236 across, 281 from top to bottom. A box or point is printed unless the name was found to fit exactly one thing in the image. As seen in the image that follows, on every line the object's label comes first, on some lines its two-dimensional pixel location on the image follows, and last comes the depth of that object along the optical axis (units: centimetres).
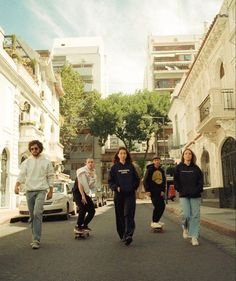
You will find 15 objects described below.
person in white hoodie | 694
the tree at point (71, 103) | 4945
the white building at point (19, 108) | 2272
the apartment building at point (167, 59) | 6831
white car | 1409
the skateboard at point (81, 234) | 792
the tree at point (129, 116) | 4900
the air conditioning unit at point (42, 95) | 3148
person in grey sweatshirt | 823
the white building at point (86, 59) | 6475
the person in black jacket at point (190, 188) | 716
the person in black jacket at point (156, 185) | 932
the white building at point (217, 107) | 1631
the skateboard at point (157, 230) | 899
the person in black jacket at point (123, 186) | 733
